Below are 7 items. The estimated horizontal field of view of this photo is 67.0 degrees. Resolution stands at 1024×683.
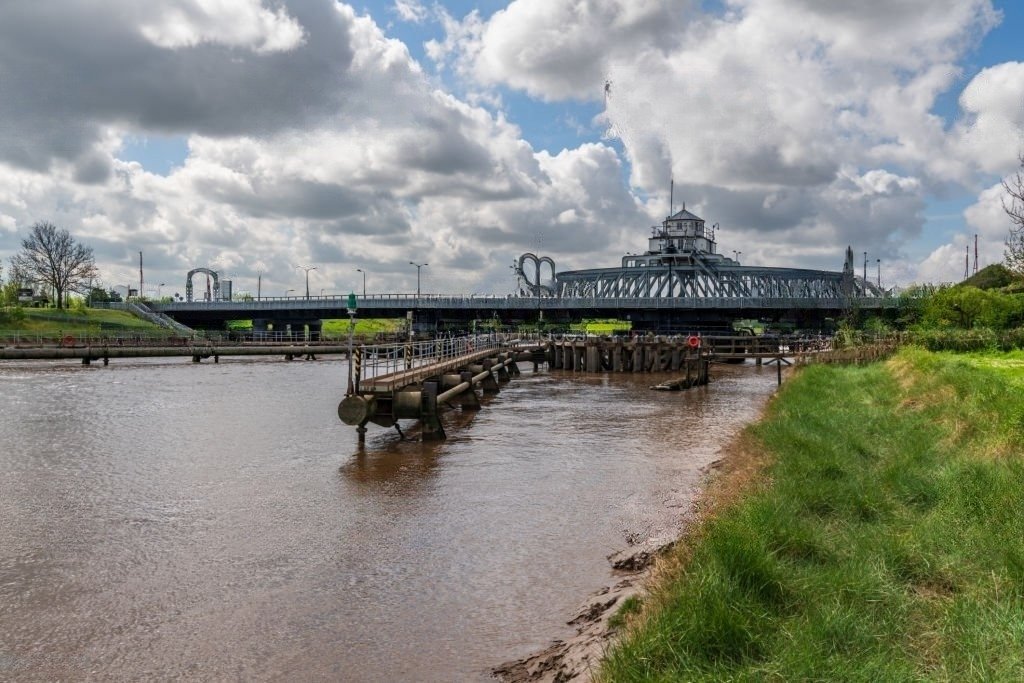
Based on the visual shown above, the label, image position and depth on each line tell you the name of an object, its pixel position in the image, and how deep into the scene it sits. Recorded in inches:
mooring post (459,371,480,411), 1520.7
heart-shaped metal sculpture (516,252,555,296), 6456.7
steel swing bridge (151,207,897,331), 4707.2
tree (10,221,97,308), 4940.9
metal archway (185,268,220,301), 6004.4
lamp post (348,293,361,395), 980.6
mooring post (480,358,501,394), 1900.8
